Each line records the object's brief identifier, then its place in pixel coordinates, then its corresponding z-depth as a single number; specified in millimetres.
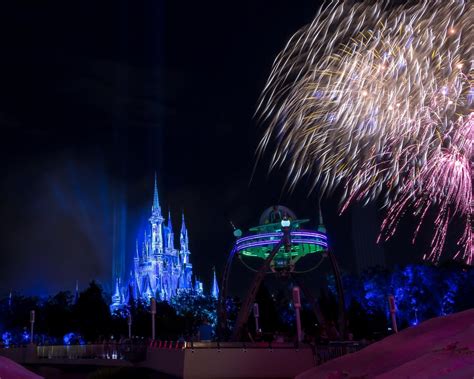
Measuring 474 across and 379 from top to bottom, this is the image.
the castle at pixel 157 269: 186250
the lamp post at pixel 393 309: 30755
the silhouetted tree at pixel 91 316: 91938
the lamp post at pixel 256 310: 45841
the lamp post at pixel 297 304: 29578
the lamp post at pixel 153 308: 36375
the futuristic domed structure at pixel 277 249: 46875
